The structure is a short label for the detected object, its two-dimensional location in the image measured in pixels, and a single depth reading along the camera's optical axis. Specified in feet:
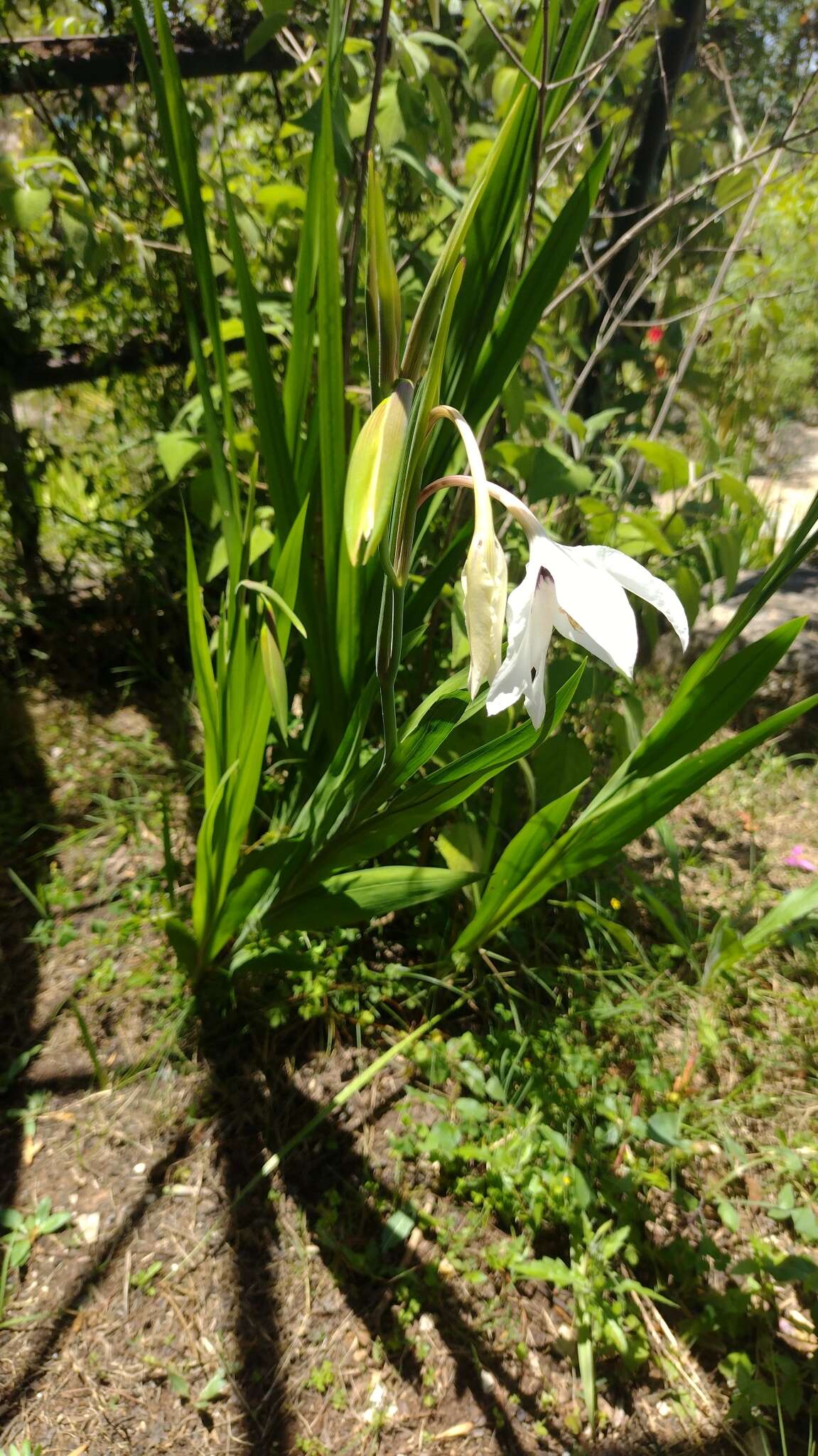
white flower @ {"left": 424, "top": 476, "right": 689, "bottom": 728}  1.78
